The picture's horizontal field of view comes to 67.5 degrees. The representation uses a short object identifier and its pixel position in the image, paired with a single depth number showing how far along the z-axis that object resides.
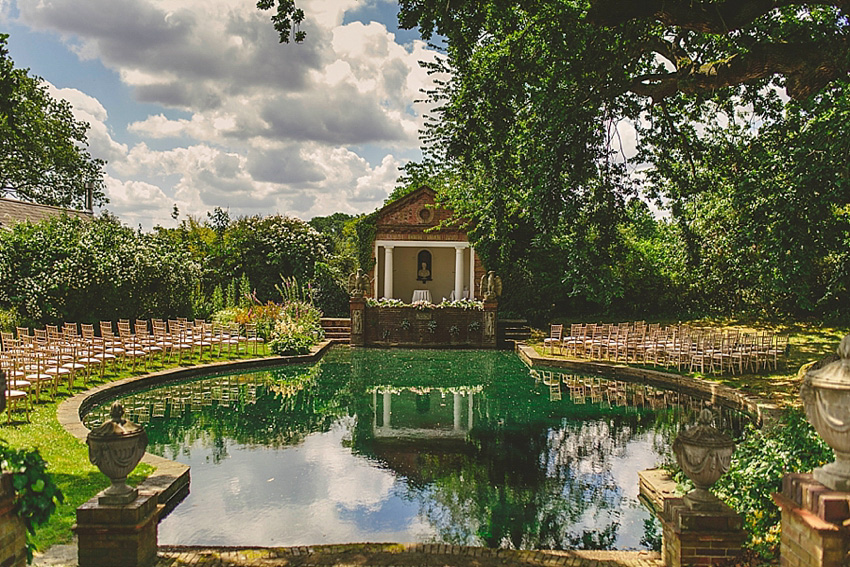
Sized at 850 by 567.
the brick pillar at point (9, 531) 3.36
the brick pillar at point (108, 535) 4.10
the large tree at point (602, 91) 8.75
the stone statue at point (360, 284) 21.85
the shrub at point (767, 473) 4.45
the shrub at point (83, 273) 16.97
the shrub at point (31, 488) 3.47
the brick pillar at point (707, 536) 4.11
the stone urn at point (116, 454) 4.15
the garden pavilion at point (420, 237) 27.83
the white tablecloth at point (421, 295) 27.78
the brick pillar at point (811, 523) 3.10
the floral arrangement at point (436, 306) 22.06
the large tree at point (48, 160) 30.67
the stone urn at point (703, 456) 4.11
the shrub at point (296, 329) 17.28
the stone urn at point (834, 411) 3.18
